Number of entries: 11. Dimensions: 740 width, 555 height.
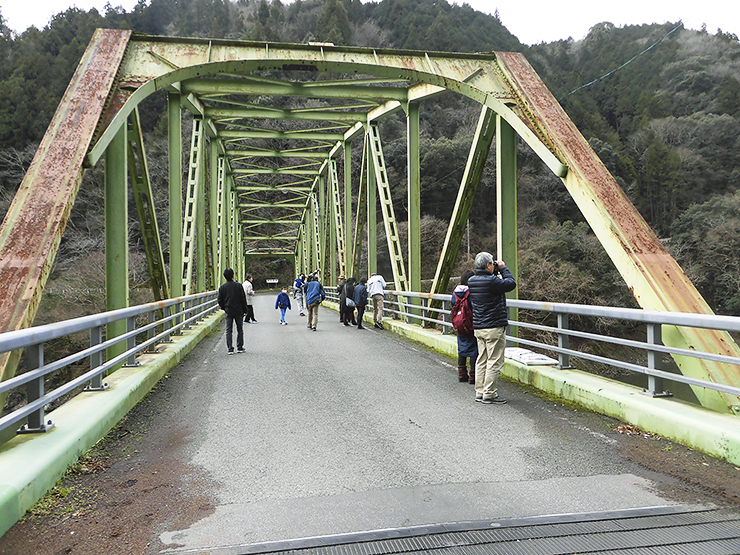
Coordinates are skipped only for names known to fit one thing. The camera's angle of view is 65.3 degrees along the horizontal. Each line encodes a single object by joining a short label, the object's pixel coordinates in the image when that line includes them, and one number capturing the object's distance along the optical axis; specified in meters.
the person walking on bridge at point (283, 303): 17.69
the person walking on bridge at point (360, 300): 15.20
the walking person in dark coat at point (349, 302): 15.88
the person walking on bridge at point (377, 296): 14.73
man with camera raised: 5.93
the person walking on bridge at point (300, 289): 23.02
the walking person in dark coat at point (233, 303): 10.26
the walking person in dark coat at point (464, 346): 6.96
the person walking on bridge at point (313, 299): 14.99
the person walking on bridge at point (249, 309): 17.99
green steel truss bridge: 5.25
